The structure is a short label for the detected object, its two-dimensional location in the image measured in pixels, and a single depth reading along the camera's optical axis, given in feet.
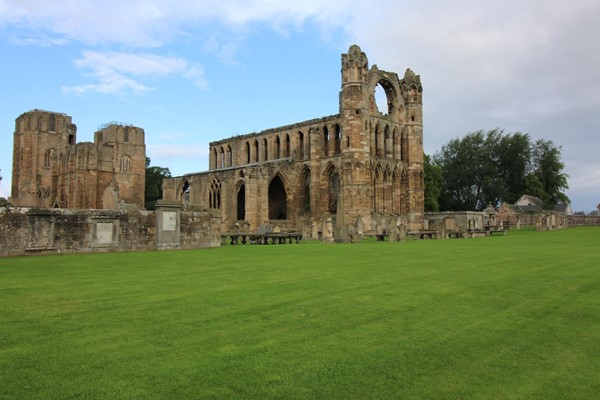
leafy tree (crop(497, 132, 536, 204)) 216.33
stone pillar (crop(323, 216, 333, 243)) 85.30
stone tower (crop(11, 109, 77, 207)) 174.09
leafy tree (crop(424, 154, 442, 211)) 195.21
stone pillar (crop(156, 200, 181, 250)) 57.57
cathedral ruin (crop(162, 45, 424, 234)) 124.16
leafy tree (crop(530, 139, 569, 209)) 214.69
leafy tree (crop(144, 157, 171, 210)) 226.17
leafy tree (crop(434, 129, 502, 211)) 218.38
